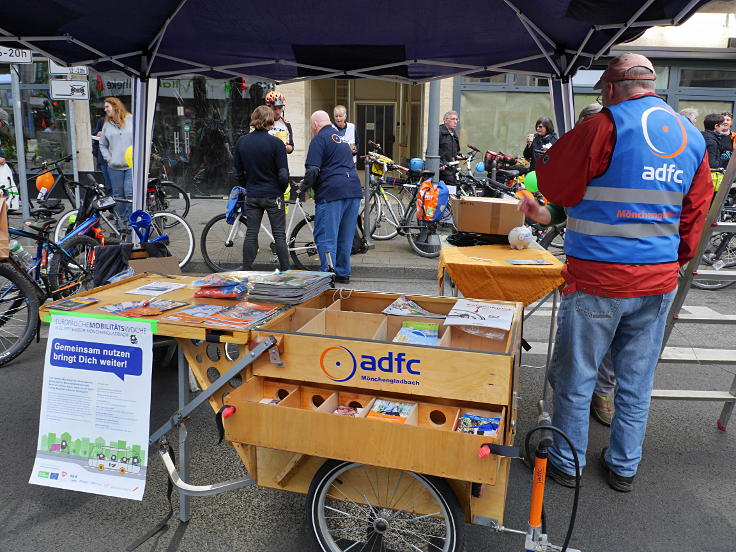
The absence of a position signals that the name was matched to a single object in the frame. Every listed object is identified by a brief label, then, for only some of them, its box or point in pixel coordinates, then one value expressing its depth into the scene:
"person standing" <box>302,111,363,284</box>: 6.95
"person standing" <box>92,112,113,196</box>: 9.45
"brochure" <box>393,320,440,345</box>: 2.82
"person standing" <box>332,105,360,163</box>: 10.21
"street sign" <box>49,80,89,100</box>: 9.76
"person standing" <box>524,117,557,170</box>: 10.50
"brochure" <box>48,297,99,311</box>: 2.96
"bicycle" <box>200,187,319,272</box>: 8.13
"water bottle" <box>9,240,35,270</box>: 5.05
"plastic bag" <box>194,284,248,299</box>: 3.24
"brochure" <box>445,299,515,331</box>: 2.81
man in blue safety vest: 2.82
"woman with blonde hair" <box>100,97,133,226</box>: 8.81
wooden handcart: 2.34
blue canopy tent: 4.02
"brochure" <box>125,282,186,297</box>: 3.38
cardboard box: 4.47
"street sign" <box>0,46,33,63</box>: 8.97
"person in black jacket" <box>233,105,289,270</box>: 6.98
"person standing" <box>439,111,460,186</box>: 11.27
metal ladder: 3.51
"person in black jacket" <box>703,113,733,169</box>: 8.29
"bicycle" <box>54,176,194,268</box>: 6.65
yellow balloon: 8.64
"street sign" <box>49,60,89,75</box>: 9.89
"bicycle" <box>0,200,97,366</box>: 4.82
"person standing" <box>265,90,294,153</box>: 9.33
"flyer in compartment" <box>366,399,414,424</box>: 2.53
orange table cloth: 3.77
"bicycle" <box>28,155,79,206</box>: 9.43
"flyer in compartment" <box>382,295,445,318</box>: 3.12
